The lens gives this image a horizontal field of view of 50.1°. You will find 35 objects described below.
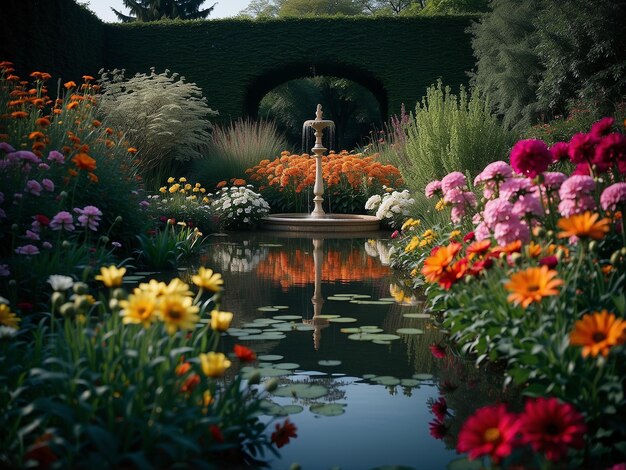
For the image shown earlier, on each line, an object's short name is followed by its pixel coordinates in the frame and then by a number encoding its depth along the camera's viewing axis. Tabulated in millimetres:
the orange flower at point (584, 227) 2246
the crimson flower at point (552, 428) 1627
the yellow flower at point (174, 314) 1865
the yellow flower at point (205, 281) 2072
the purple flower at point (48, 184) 4184
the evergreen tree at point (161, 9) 32219
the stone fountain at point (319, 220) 9992
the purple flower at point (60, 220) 3811
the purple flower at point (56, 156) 4465
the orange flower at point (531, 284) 2086
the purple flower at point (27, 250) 3789
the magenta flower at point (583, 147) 2766
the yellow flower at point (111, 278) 2057
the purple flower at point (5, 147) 4121
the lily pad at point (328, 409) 2580
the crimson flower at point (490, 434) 1584
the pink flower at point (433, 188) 4330
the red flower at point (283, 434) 2186
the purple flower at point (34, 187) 3996
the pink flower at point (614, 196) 2660
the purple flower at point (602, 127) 2843
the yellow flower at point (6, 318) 2193
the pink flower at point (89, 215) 4179
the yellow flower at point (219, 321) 2010
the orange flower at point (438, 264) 2656
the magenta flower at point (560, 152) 3156
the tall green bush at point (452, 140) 7738
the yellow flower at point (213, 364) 1820
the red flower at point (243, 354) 2014
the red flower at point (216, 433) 1840
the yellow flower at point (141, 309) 1884
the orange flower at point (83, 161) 3637
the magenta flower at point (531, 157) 2885
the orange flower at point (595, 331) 1883
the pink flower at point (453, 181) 3928
